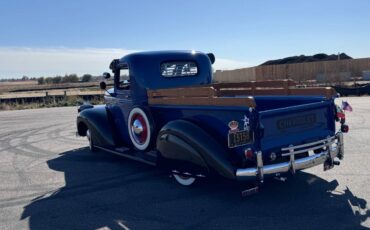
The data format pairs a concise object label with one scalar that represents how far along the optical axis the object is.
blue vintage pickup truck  4.33
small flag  5.16
